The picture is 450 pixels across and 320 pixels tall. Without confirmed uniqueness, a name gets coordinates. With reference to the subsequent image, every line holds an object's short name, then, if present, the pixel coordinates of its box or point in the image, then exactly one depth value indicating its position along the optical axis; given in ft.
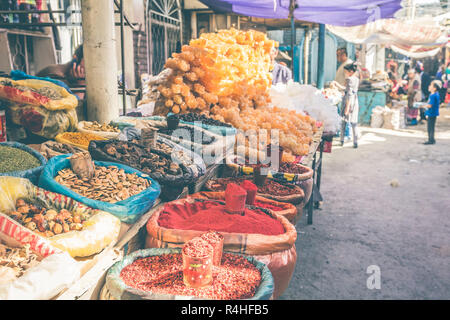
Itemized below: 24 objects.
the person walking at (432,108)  30.66
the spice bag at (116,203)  6.04
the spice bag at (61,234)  4.93
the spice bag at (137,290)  4.51
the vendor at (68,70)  18.44
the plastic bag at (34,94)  9.92
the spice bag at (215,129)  10.81
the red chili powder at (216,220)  6.48
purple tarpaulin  21.43
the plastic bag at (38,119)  9.97
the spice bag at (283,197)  8.85
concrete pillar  11.72
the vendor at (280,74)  24.35
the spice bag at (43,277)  4.17
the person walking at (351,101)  27.99
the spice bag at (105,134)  9.92
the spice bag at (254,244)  6.08
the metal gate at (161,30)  25.77
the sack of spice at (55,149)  8.23
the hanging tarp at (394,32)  40.42
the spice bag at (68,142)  9.00
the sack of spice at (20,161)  6.82
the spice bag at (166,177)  7.59
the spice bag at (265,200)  8.08
